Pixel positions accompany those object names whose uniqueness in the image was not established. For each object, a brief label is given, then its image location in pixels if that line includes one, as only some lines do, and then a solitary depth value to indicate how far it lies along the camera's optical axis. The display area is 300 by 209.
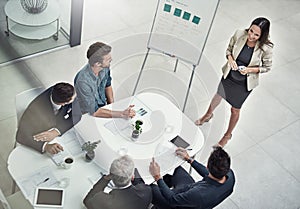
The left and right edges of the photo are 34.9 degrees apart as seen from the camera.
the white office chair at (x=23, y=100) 3.51
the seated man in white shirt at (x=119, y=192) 3.00
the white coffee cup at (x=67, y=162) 3.21
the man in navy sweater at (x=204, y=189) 3.16
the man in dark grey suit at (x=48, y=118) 3.33
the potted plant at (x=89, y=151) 3.32
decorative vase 4.99
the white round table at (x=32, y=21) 5.05
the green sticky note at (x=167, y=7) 4.52
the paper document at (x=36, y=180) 3.04
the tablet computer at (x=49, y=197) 2.98
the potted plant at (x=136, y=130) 3.55
